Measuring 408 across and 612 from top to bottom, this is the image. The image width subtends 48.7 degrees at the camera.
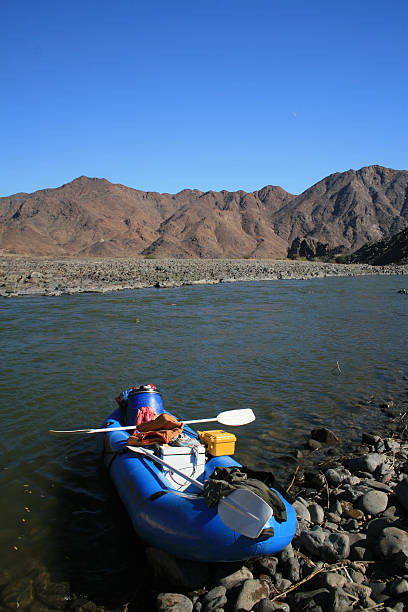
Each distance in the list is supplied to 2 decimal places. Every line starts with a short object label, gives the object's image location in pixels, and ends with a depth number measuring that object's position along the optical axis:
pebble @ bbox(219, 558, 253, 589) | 3.17
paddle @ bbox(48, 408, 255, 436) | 5.36
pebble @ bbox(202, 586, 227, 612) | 2.97
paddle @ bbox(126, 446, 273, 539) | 3.05
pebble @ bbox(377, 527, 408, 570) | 3.23
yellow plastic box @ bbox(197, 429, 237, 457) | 4.45
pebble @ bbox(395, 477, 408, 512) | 3.92
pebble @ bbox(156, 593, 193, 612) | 3.00
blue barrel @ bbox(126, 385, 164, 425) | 5.47
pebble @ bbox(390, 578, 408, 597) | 2.97
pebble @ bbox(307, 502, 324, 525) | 3.86
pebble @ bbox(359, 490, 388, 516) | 3.93
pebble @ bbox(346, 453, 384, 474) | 4.70
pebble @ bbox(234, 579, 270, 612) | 2.93
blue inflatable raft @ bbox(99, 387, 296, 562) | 3.17
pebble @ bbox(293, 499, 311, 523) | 3.88
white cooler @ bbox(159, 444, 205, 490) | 4.17
